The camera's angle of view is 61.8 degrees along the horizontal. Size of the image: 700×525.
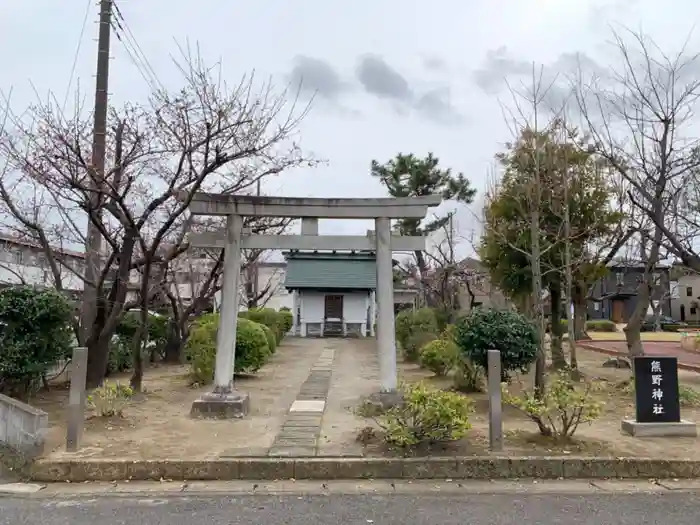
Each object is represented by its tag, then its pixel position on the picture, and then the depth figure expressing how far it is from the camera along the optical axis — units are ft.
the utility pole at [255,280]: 89.56
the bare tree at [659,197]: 33.96
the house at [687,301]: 169.27
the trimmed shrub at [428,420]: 21.81
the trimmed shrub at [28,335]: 29.25
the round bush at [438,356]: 40.63
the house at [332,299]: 98.89
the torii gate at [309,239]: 31.07
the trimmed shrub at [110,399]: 27.40
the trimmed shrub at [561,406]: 22.75
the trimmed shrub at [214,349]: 40.29
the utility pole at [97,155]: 31.42
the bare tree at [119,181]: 30.32
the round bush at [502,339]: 30.86
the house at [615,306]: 152.46
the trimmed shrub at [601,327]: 129.39
